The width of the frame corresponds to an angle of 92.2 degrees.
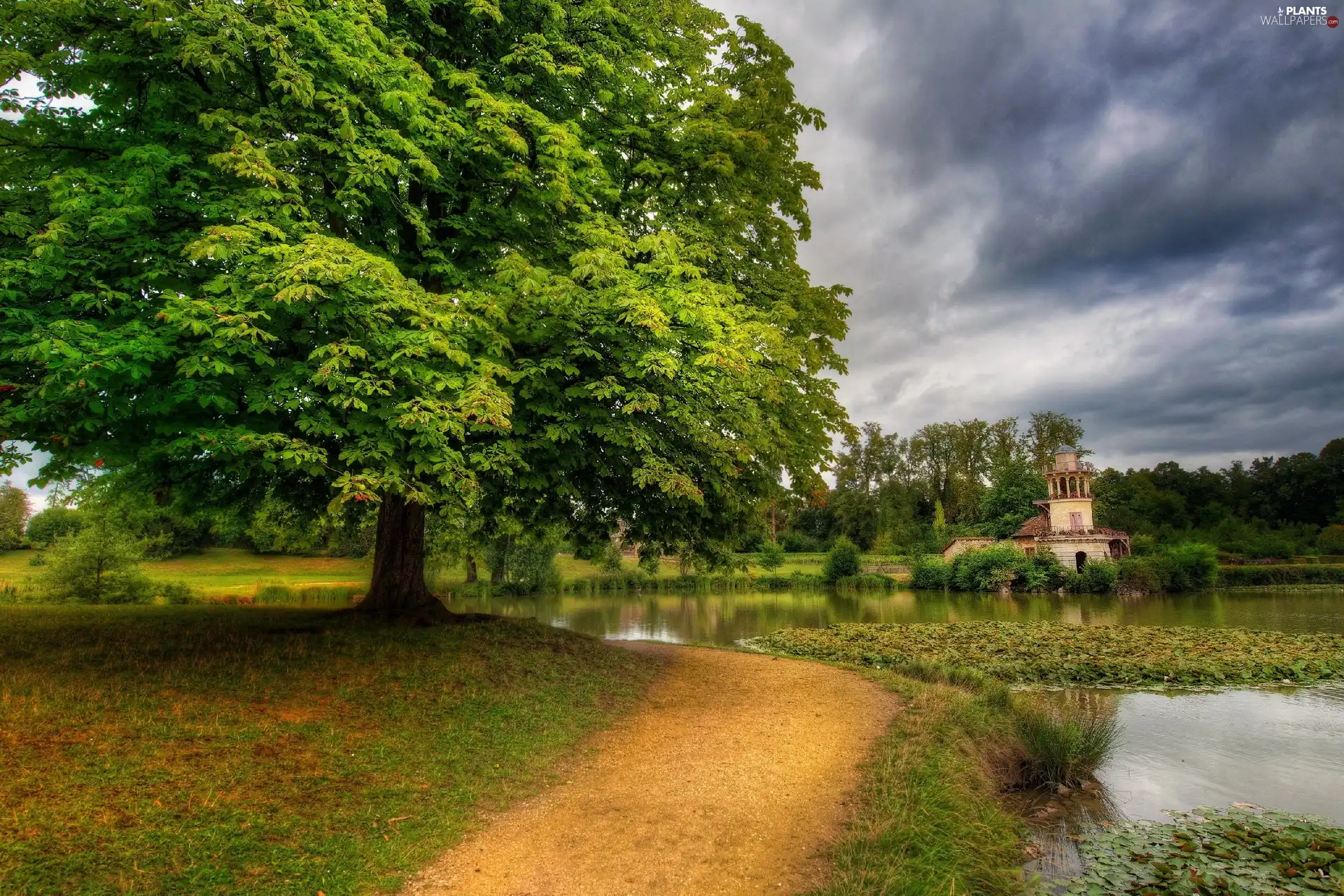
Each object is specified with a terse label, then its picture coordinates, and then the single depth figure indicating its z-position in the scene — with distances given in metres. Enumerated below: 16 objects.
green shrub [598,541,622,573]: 36.27
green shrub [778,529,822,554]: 66.75
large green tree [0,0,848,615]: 5.60
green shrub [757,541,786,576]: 50.22
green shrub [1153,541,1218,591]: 38.66
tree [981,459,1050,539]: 51.81
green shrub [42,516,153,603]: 15.59
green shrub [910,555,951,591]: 41.84
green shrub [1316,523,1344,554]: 49.59
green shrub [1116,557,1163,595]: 37.72
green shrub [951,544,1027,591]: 39.41
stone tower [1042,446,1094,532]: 44.09
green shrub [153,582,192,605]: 17.27
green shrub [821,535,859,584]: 44.66
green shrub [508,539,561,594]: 33.09
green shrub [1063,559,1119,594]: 38.03
